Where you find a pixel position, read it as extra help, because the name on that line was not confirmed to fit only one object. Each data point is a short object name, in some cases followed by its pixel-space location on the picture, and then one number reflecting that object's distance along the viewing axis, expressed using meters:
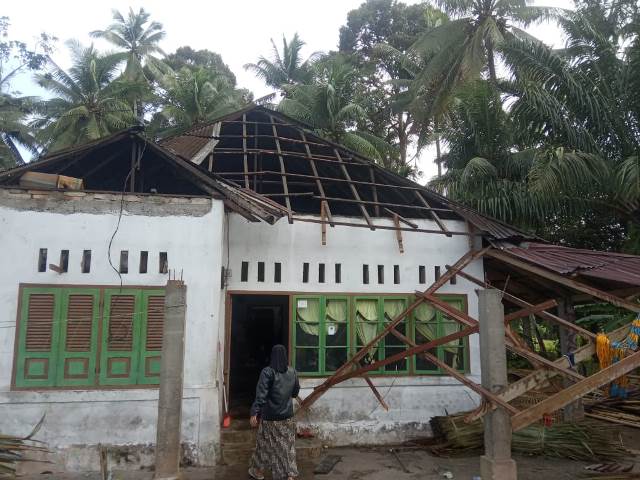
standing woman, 5.73
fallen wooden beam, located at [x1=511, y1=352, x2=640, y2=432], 5.29
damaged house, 6.60
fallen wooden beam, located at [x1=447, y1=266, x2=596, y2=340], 6.66
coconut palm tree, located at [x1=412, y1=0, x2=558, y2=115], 16.06
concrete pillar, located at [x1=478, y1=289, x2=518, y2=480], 5.31
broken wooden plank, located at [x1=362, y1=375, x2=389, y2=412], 7.92
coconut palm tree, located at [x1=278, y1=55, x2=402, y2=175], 18.48
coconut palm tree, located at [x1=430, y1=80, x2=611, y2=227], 11.34
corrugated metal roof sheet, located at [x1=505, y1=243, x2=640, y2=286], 6.64
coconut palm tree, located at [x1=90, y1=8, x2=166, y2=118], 28.19
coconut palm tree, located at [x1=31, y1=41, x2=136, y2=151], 21.95
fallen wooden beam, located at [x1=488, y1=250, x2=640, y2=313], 6.44
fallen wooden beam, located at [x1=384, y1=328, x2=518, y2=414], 5.27
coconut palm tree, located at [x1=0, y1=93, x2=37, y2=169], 25.41
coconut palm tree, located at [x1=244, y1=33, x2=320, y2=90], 23.47
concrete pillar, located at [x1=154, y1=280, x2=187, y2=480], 4.50
